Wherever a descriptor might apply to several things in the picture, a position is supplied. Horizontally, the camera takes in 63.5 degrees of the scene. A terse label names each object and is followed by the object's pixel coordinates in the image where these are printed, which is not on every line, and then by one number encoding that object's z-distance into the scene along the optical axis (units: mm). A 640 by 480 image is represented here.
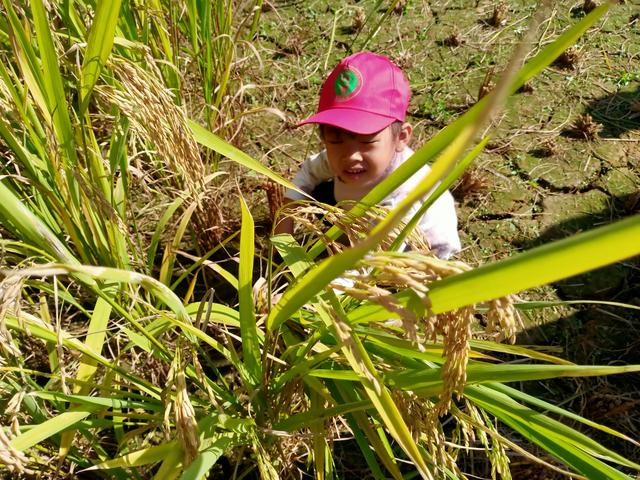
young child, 1463
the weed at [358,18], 2460
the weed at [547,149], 2160
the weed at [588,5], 2535
